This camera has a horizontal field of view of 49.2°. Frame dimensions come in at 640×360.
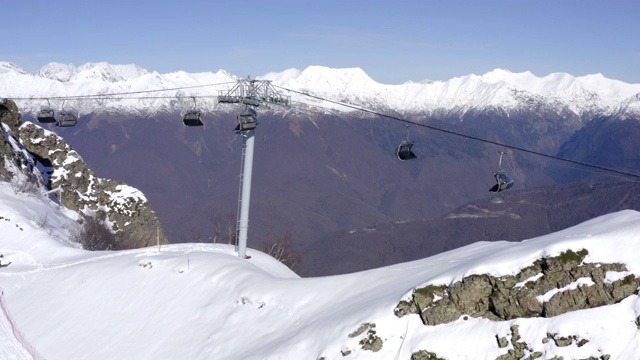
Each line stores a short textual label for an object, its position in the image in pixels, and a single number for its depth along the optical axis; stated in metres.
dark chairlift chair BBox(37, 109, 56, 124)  45.70
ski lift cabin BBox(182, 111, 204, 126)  39.03
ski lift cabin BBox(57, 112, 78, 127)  46.12
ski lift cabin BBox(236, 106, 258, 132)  35.97
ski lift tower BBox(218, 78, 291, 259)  36.34
